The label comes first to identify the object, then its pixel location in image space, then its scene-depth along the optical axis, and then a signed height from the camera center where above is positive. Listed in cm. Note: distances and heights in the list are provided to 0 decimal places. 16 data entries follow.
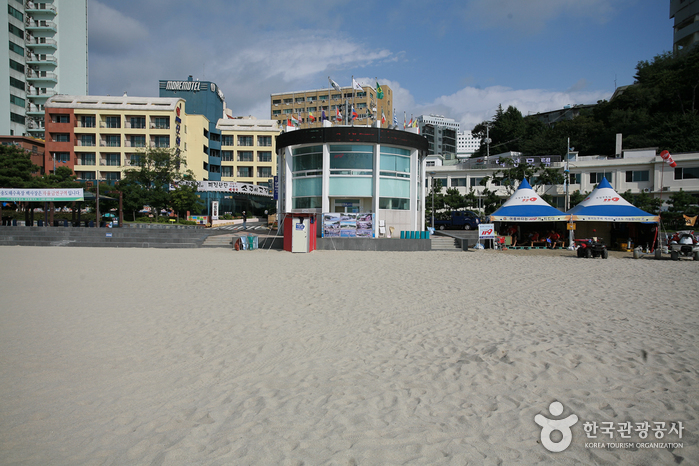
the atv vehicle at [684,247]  1925 -96
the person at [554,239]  2614 -80
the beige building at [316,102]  8650 +2732
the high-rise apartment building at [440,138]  12475 +2781
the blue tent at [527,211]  2386 +92
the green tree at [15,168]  3766 +539
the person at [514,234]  2700 -52
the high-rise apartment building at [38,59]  6334 +2765
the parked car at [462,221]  4062 +51
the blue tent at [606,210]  2253 +97
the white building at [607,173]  4259 +619
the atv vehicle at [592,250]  1991 -116
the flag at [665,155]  2803 +497
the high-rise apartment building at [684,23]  6481 +3405
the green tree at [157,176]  4034 +508
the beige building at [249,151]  6669 +1219
